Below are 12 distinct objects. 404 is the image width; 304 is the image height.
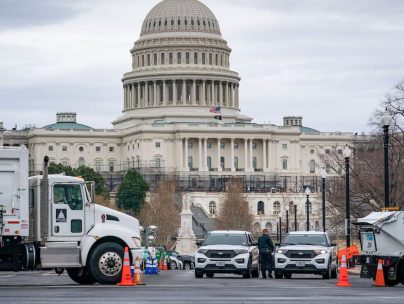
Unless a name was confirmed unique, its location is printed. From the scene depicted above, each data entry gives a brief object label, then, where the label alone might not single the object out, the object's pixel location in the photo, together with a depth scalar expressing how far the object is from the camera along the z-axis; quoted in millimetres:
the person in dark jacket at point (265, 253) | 54841
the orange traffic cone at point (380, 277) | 44250
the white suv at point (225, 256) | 53562
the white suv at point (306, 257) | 53312
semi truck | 44094
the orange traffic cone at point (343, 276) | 44750
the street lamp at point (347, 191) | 64375
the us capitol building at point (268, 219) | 175112
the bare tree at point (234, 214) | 168000
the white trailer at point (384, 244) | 44969
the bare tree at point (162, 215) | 164625
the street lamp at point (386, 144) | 53859
